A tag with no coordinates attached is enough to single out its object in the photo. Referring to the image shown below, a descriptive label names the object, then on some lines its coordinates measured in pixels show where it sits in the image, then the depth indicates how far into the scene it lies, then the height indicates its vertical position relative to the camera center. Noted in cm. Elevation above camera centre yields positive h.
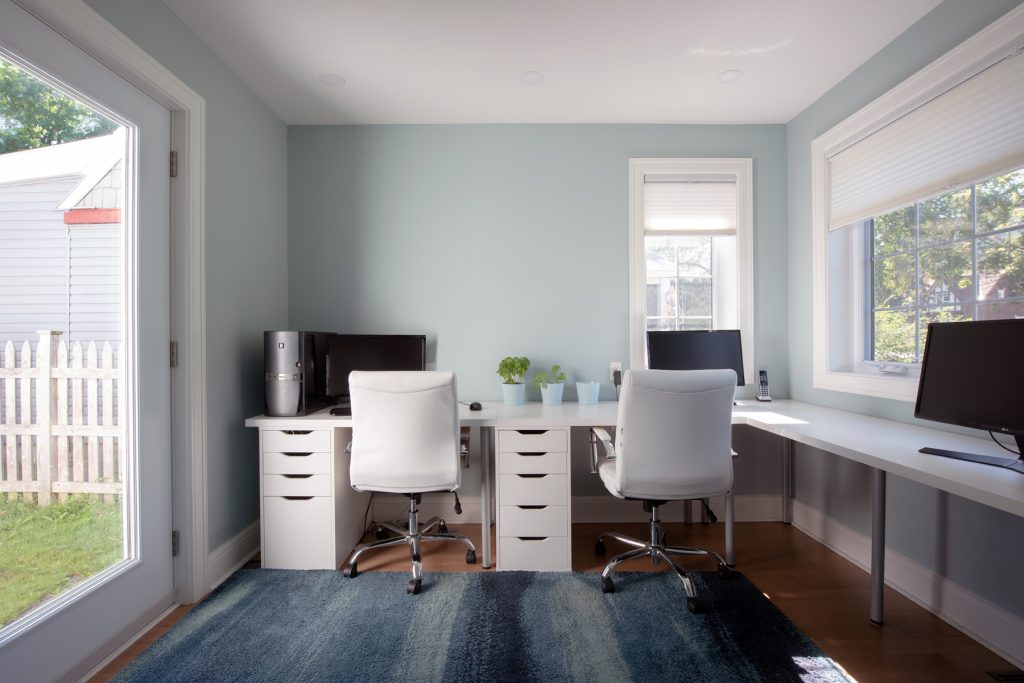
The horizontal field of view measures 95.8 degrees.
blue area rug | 169 -122
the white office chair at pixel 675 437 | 202 -44
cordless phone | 296 -32
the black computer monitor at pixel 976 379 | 148 -15
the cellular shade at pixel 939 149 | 175 +84
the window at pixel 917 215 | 181 +59
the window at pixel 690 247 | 312 +62
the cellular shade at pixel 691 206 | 316 +90
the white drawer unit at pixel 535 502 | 238 -85
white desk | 135 -42
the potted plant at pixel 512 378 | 292 -26
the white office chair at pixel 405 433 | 215 -45
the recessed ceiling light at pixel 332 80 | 257 +145
